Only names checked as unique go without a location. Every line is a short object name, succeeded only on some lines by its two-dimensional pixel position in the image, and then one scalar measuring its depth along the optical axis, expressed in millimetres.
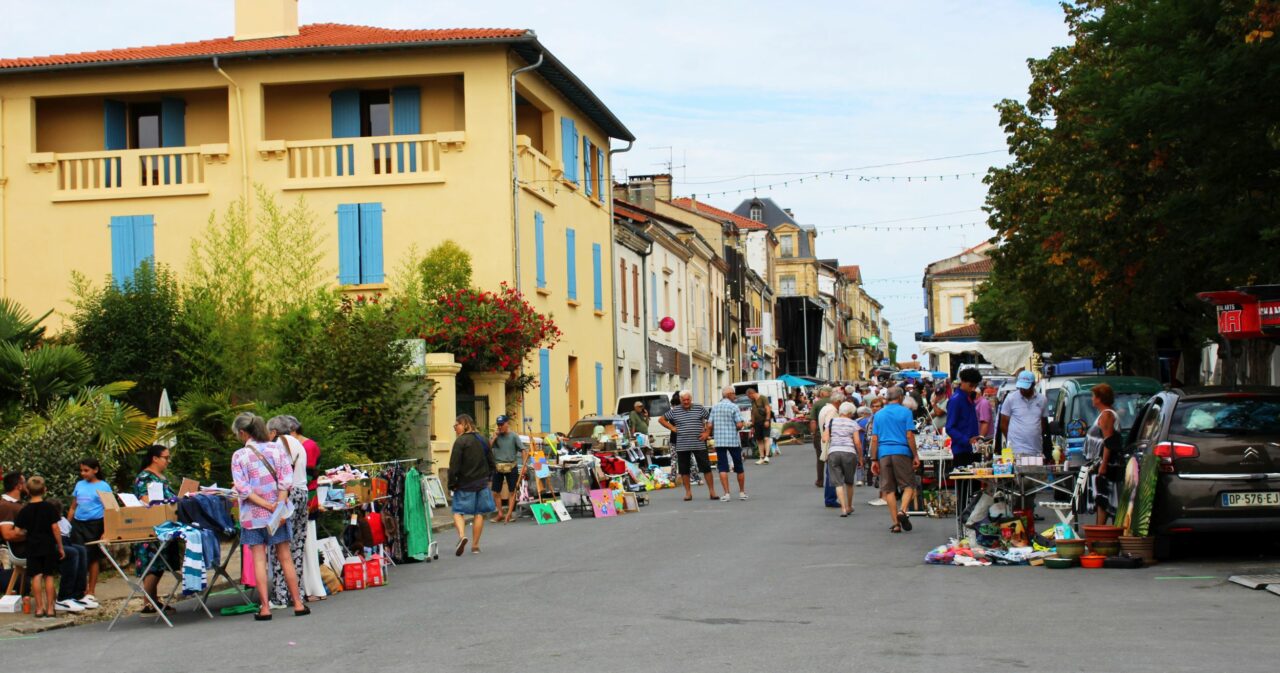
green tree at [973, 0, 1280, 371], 15188
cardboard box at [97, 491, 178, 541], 11680
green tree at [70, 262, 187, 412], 24531
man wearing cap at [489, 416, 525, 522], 20469
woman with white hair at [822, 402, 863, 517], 19875
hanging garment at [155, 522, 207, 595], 11781
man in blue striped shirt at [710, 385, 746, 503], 23562
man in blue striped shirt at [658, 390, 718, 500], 23781
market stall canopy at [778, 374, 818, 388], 61469
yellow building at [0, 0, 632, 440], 29688
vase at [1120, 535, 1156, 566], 13227
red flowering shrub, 26859
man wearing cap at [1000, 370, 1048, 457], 16656
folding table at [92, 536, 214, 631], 11703
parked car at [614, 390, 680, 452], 34188
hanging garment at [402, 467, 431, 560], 15938
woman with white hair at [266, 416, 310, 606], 12297
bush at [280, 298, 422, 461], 20859
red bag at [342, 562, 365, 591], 13883
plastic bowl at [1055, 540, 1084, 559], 13430
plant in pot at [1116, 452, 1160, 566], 13086
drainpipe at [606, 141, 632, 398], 39875
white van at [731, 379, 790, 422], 52659
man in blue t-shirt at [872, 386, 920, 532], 17391
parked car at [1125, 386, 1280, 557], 12758
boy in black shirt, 12439
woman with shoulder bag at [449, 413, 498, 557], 17031
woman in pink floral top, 11797
